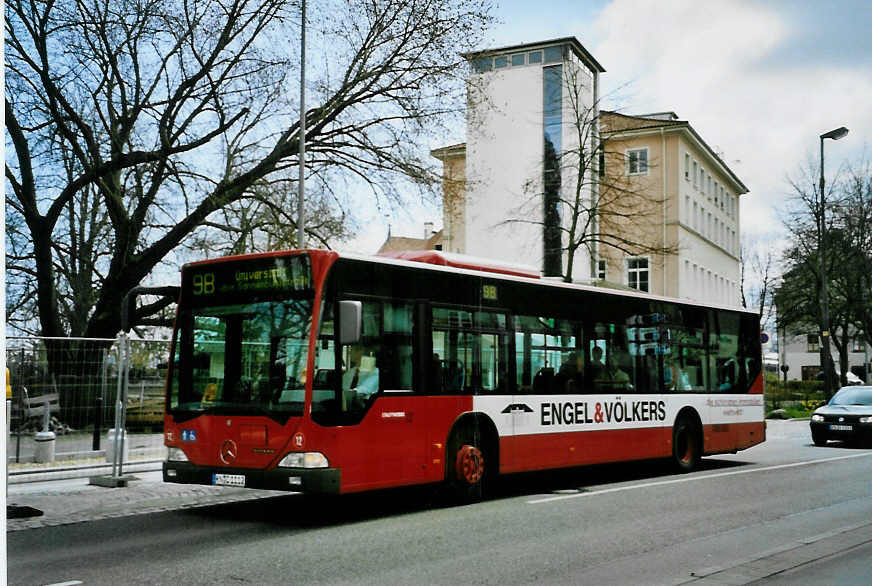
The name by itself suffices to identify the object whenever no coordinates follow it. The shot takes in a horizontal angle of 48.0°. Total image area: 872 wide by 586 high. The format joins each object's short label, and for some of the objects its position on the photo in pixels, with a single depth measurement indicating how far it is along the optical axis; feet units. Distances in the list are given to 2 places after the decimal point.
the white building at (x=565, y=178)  88.63
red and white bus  32.86
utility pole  69.48
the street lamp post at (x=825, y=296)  128.47
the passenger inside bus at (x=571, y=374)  44.39
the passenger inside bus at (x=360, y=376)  33.50
